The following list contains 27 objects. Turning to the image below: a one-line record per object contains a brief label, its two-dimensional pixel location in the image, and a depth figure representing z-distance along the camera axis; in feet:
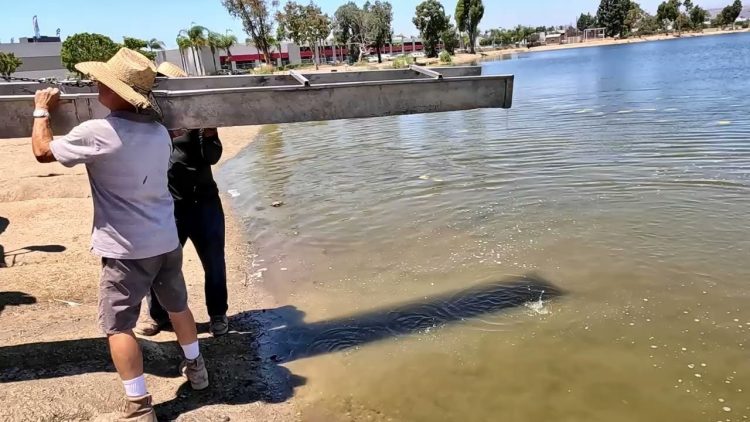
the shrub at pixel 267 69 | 193.17
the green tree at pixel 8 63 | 146.10
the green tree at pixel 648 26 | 423.64
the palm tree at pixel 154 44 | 238.31
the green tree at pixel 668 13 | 405.80
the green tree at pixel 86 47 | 153.99
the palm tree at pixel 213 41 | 233.76
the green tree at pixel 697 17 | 413.43
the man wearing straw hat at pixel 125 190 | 9.95
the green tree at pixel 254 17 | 217.77
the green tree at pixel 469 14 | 333.62
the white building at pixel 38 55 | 230.89
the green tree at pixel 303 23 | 242.99
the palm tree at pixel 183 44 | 224.94
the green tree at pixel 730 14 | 410.52
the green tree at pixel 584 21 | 611.06
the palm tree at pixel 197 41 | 224.74
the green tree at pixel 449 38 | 312.29
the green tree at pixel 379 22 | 308.60
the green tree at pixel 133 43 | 177.66
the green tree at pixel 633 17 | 430.20
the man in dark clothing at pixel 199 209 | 14.28
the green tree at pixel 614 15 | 435.12
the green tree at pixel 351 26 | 313.53
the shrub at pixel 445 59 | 249.51
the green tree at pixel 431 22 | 302.66
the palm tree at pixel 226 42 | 243.19
